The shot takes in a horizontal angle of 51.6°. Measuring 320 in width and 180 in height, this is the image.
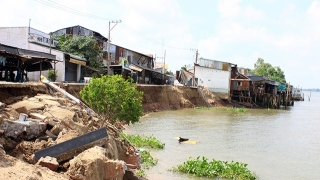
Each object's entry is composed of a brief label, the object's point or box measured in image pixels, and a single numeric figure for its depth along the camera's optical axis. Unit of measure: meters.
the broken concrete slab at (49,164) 6.22
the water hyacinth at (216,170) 13.41
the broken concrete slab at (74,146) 6.54
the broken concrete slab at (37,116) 8.59
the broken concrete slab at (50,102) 11.46
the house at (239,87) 53.62
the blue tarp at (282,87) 62.91
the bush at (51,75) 28.55
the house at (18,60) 19.97
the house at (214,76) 52.88
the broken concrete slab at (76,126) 8.74
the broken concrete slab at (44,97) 12.42
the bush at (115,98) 14.61
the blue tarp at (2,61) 19.69
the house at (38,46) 30.41
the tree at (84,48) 35.97
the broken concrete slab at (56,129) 7.90
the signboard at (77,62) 31.51
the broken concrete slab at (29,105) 9.89
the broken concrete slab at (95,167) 6.10
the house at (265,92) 55.66
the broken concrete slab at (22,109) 8.99
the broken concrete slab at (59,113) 9.67
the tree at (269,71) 88.11
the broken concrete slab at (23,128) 7.16
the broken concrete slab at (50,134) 7.70
